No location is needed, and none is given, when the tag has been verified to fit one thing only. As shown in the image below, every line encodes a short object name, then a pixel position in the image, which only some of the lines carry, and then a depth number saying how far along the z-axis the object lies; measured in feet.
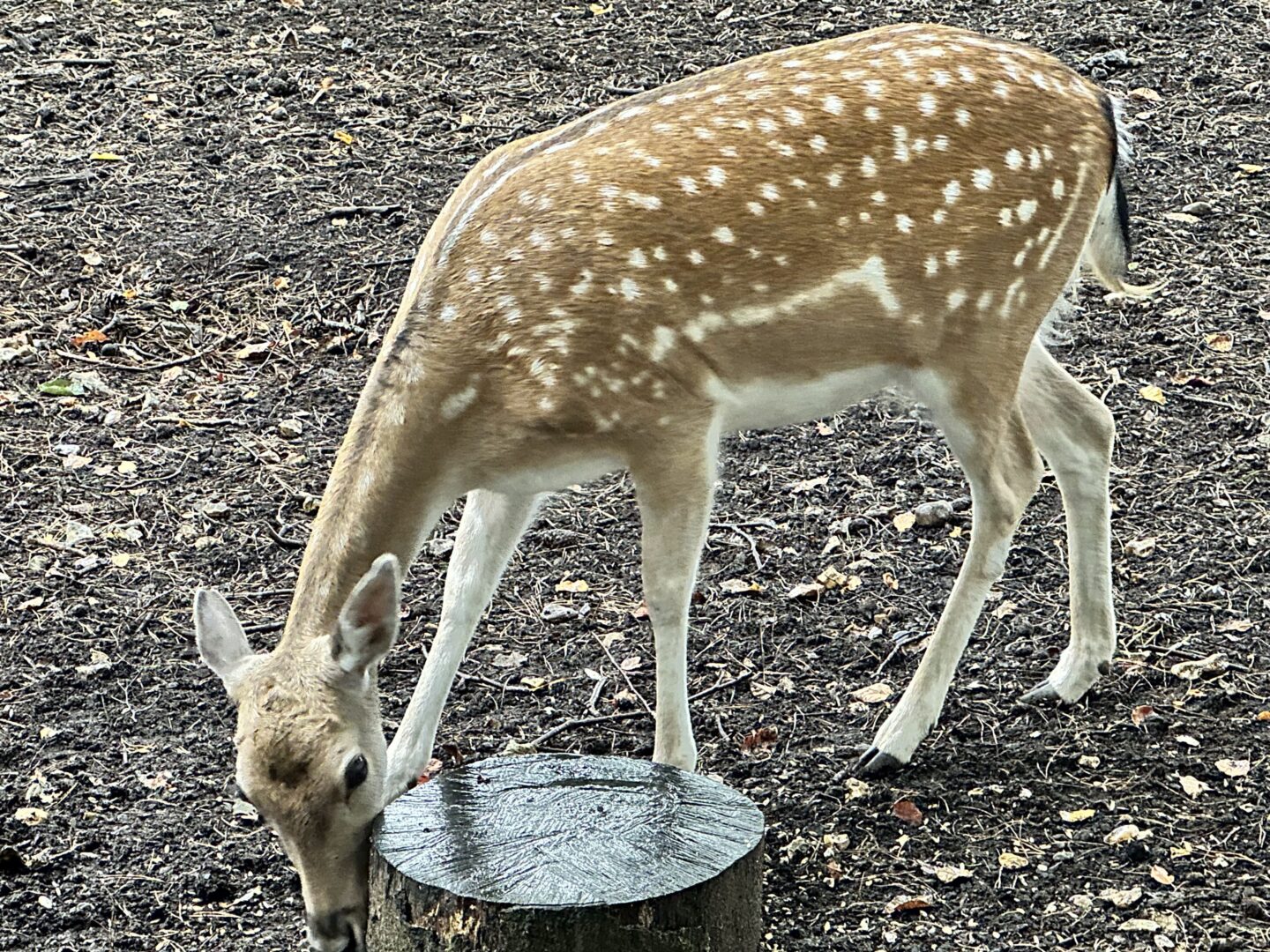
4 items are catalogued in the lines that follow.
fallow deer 13.89
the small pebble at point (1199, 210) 25.03
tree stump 10.89
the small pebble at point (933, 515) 19.62
